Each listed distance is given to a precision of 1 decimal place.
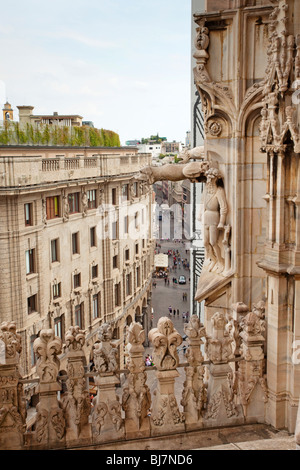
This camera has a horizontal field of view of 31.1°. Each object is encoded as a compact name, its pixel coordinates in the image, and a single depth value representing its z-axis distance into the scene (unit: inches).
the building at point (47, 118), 1902.1
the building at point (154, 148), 7313.0
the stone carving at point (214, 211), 276.8
